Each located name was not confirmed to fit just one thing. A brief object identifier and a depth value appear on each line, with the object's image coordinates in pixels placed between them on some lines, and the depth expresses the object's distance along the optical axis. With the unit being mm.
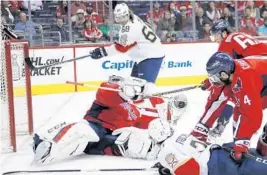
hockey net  6947
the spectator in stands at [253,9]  15268
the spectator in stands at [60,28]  13618
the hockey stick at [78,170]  5564
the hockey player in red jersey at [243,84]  4615
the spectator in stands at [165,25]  14361
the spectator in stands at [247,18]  14995
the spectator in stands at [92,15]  14339
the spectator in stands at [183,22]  14461
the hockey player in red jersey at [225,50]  5872
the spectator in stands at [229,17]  14827
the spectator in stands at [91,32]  13907
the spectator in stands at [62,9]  13894
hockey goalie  6121
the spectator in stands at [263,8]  15420
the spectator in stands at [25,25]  13289
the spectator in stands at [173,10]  14651
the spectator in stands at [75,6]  14154
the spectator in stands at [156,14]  14424
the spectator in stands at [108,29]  13907
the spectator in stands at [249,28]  15016
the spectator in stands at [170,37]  14071
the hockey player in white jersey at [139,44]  7161
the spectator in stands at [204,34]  14348
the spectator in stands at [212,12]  14948
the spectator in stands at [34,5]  13705
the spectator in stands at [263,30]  14991
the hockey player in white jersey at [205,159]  4608
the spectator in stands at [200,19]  14461
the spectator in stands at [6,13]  13453
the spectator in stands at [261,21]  15193
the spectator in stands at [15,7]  13465
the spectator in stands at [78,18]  14069
